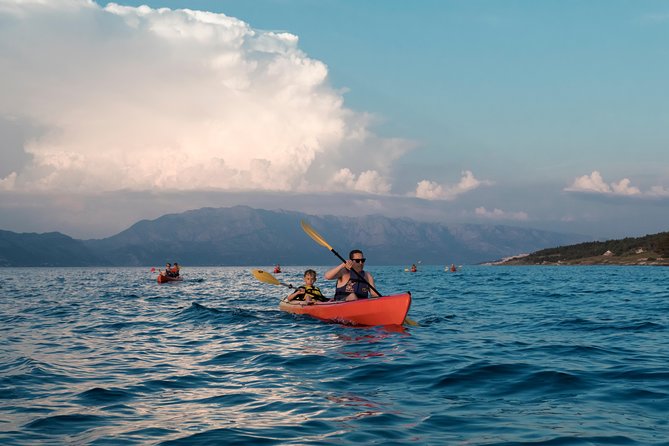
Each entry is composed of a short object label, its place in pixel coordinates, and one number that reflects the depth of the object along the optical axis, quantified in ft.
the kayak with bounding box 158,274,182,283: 179.63
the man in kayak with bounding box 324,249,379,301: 60.89
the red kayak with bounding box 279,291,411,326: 55.98
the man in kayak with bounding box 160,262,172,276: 181.83
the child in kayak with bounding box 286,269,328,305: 68.74
